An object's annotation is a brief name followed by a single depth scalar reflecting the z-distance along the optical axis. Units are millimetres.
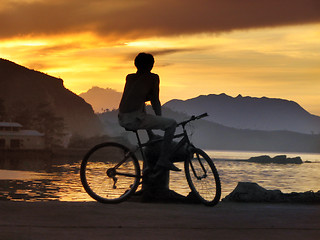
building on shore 137750
